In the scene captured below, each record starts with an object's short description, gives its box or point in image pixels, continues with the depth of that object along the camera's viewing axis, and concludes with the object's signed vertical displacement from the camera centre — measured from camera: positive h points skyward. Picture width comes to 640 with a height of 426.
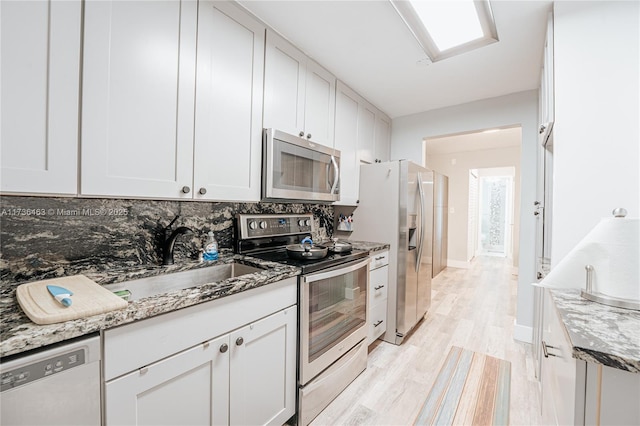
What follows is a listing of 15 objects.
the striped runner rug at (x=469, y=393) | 1.62 -1.20
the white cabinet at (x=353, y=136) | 2.50 +0.78
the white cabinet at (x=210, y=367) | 0.88 -0.63
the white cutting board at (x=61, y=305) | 0.77 -0.31
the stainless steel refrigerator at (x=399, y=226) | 2.46 -0.11
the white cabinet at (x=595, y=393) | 0.62 -0.43
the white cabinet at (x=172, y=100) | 1.09 +0.52
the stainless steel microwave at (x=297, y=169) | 1.75 +0.31
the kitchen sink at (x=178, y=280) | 1.29 -0.38
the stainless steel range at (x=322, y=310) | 1.54 -0.64
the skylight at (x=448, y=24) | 1.52 +1.19
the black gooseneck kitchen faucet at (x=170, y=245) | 1.50 -0.21
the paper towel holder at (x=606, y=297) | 0.89 -0.27
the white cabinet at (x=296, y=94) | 1.79 +0.88
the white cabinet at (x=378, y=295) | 2.30 -0.73
